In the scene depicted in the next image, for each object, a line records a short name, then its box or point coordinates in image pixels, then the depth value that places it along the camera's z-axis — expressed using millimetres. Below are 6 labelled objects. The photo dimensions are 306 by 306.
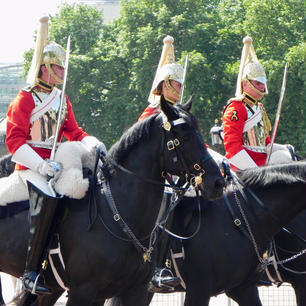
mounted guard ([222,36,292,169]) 17547
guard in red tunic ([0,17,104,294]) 13828
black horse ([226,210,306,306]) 16969
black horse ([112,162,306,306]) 15500
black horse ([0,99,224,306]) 13062
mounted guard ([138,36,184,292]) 15352
